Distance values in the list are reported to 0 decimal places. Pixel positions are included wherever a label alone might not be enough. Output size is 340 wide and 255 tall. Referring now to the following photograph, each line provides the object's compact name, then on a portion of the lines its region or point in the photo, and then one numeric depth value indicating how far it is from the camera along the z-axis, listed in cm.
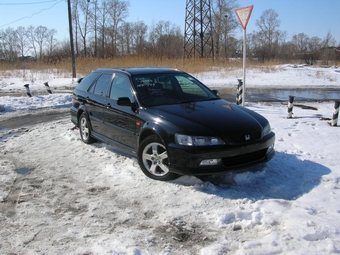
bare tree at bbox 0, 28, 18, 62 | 8101
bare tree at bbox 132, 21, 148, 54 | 7294
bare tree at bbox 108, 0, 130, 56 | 6694
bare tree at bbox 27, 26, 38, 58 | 9538
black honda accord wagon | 430
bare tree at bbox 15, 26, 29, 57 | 9319
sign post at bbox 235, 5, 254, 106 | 905
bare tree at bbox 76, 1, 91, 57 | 6556
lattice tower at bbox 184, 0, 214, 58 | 3558
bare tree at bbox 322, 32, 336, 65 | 5621
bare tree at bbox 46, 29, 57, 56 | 8991
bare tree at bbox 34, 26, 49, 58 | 9538
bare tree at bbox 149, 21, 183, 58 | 6348
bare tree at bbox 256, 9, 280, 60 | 8325
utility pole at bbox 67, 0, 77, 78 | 2325
